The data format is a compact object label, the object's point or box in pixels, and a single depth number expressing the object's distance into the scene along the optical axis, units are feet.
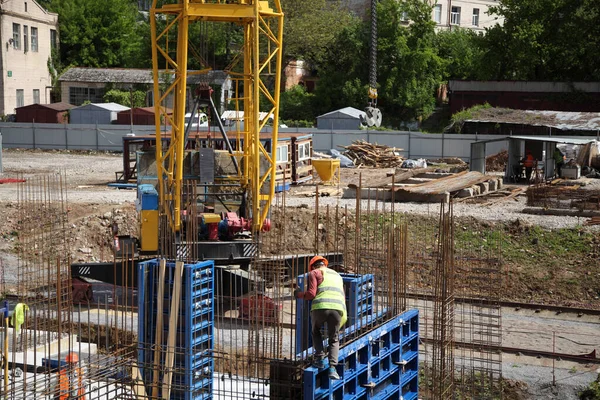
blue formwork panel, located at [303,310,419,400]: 31.78
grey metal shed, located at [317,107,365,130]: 141.79
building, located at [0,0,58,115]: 162.91
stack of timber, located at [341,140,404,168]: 119.65
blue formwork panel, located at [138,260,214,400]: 36.52
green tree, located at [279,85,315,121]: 165.68
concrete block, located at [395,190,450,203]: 85.74
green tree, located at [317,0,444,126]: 161.07
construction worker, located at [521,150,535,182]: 99.96
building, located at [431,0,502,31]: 198.59
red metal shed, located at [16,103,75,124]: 150.51
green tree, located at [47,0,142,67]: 187.93
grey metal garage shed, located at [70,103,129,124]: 149.79
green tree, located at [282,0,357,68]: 169.89
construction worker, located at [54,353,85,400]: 32.22
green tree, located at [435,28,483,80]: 173.27
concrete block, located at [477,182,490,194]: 92.95
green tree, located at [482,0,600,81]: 146.51
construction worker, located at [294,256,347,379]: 31.71
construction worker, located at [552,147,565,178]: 100.68
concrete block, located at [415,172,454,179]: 100.94
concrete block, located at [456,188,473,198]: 88.89
